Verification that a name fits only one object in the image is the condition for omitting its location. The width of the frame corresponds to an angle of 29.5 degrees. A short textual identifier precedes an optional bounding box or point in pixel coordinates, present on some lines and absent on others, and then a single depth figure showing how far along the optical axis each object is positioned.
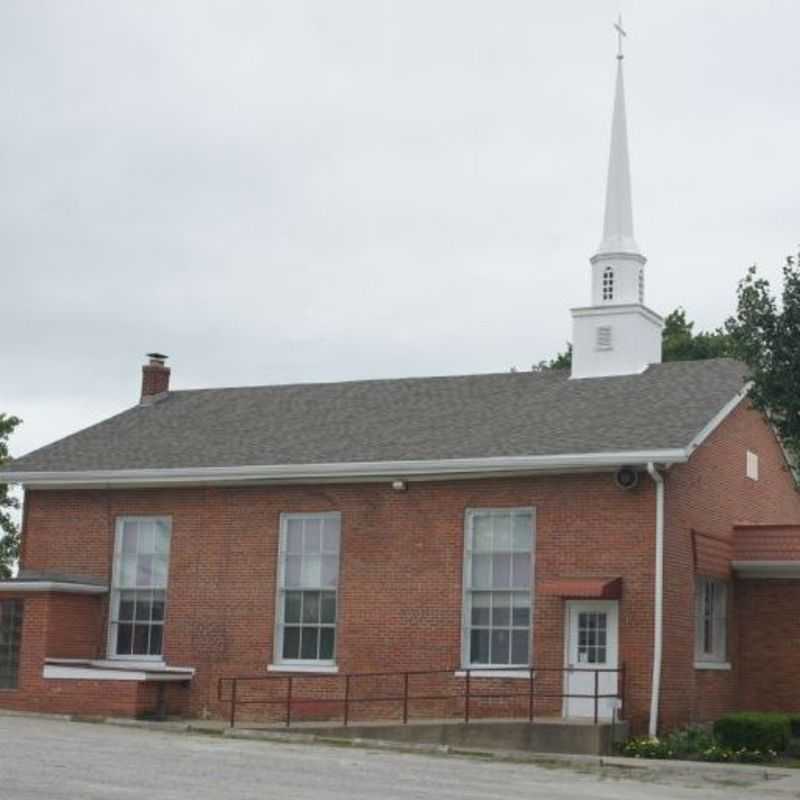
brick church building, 24.41
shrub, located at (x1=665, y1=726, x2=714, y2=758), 22.47
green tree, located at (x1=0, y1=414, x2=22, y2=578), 44.78
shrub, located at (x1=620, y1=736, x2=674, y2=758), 22.33
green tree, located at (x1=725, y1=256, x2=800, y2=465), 20.70
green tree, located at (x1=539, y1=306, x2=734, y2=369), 45.31
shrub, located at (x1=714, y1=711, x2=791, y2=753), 22.42
